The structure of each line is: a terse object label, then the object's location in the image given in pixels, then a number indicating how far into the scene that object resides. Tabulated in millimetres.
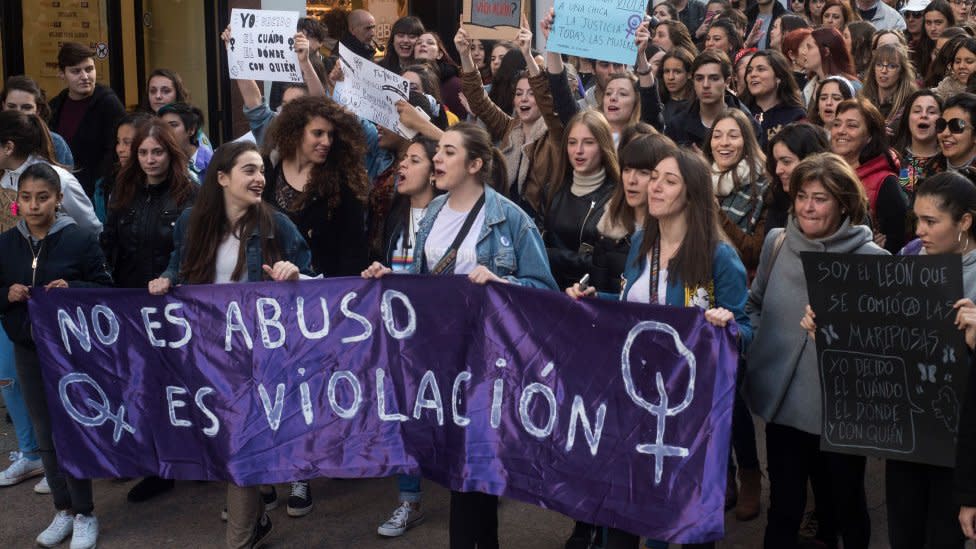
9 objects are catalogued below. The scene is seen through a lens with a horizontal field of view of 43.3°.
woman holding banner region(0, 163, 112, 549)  5742
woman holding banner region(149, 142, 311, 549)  5496
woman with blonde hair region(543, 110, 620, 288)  6004
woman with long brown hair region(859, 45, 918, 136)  8316
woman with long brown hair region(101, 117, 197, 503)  6277
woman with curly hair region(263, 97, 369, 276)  6301
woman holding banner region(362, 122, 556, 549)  5211
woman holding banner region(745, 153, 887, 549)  4734
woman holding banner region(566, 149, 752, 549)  4629
